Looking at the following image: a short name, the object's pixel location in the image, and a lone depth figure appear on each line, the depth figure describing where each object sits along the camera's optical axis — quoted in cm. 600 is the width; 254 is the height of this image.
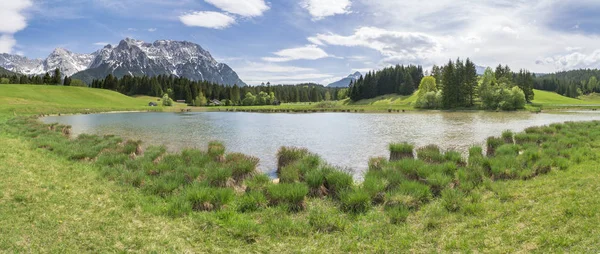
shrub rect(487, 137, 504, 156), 2073
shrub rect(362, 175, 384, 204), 1113
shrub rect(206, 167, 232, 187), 1315
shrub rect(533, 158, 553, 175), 1405
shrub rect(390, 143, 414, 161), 1864
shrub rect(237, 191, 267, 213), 1045
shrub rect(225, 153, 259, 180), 1443
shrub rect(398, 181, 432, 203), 1096
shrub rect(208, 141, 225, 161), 1781
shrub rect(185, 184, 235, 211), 1041
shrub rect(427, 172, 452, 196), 1206
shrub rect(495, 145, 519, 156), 1756
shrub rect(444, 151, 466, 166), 1617
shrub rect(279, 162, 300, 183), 1316
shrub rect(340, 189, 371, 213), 1041
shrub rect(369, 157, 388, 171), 1468
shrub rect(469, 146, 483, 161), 1681
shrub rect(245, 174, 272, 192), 1209
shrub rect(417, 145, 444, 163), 1641
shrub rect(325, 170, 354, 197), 1204
